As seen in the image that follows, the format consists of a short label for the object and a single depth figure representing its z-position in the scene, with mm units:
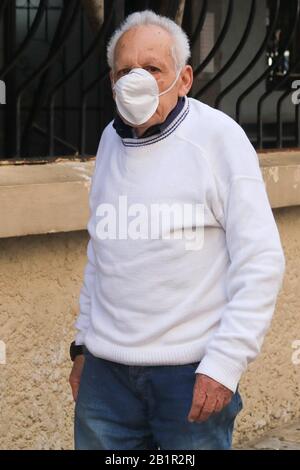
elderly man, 3920
